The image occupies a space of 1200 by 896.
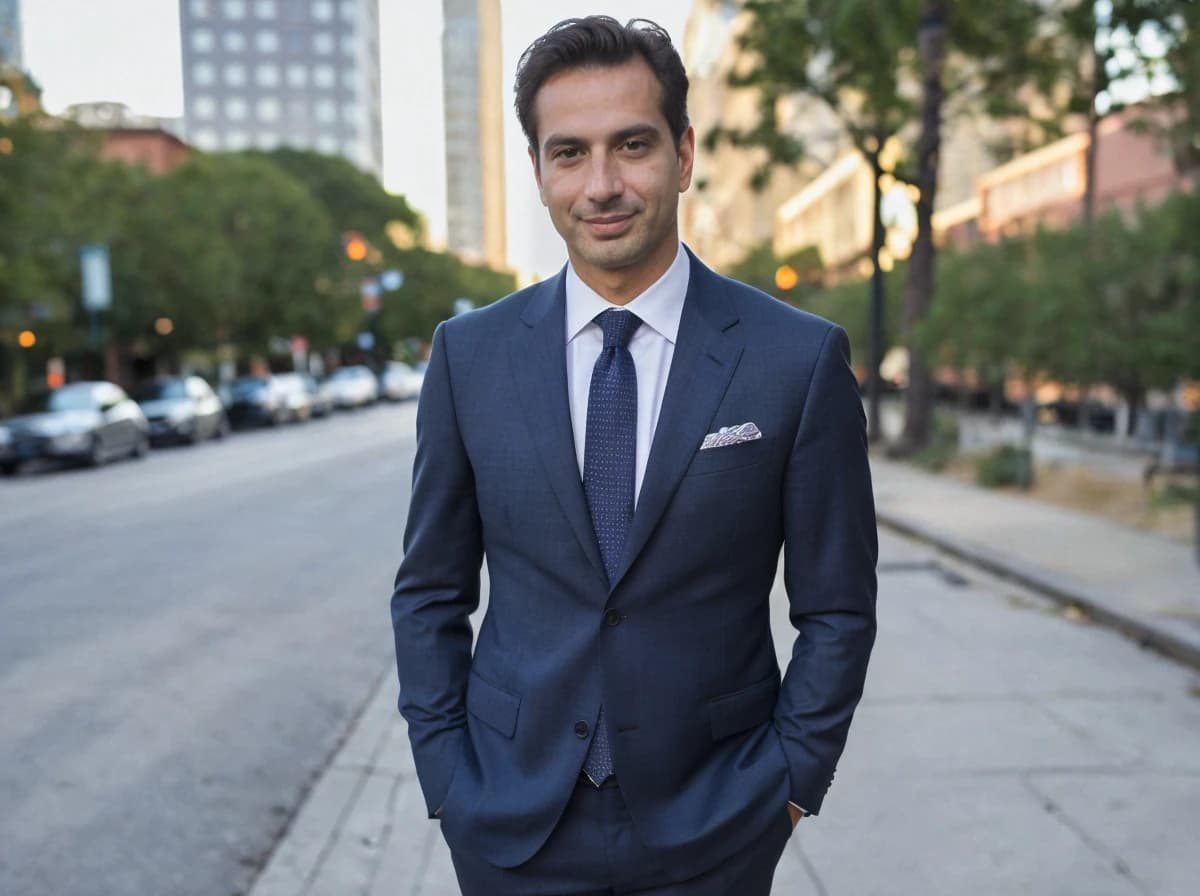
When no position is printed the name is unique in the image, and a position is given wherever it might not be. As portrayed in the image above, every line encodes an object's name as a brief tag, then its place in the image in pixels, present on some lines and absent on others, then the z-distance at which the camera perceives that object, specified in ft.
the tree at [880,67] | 63.72
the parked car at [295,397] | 139.79
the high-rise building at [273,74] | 431.84
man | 6.73
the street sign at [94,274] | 106.83
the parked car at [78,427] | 77.51
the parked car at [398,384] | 206.90
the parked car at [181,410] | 99.76
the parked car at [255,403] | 130.52
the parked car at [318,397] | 152.82
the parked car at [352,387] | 174.26
